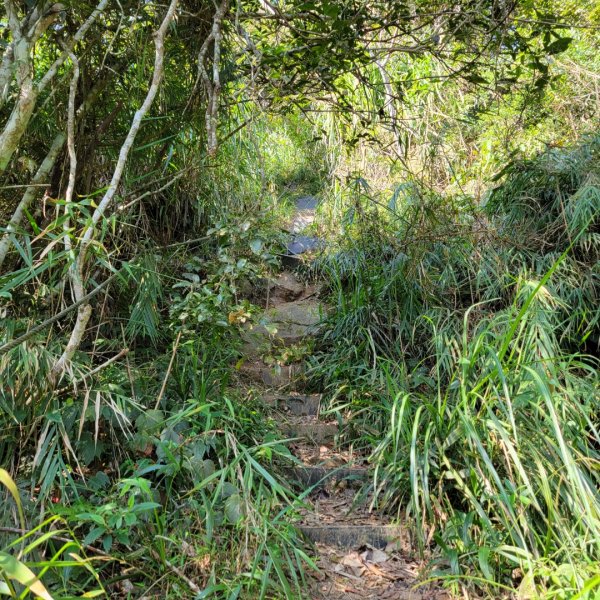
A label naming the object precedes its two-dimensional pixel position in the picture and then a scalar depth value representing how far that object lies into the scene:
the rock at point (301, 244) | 5.84
